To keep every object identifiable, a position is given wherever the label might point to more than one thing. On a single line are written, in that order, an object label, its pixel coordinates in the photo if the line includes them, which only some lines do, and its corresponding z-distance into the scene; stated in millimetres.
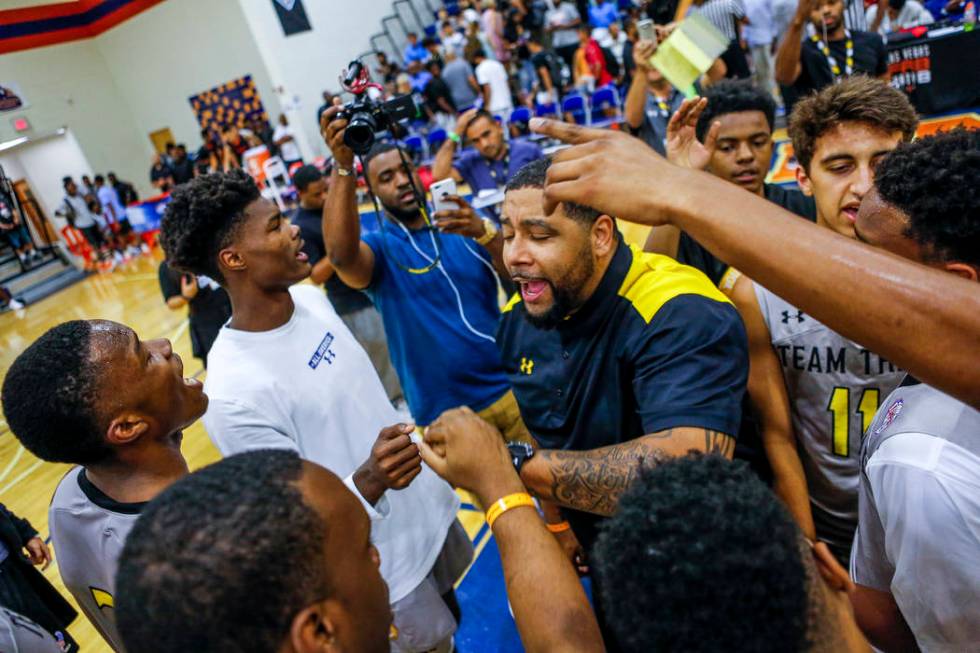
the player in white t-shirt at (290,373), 1982
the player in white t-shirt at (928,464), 1058
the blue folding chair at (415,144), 11344
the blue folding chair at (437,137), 11828
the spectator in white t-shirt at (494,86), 10742
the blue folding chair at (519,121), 10297
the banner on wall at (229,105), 16406
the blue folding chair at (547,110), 11000
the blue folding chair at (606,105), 10258
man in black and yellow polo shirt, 1407
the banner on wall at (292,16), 13812
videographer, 2898
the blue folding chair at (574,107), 10055
